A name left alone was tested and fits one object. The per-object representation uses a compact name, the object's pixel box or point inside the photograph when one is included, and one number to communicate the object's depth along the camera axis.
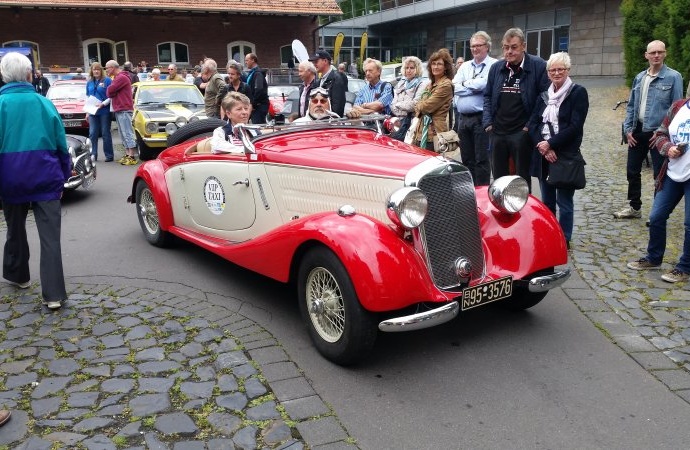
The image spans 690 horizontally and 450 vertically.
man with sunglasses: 5.64
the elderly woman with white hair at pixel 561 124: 5.67
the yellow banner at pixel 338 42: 24.85
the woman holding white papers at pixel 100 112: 12.53
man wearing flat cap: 7.77
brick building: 26.72
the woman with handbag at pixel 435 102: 6.96
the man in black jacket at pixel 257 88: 10.57
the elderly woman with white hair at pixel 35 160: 4.58
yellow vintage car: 12.36
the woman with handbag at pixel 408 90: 7.44
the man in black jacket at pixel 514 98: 6.14
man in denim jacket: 6.72
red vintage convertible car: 3.62
